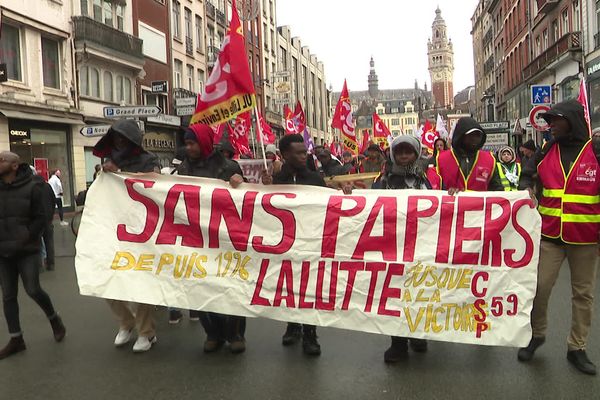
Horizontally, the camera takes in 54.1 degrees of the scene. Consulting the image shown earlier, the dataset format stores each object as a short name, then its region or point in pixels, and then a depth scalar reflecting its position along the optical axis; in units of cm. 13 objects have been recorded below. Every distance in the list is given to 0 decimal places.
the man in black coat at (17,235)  488
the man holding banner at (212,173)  493
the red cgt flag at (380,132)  2190
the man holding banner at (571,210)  421
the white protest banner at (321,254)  429
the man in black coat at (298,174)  481
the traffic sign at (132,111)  1087
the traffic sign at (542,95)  1478
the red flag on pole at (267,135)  1955
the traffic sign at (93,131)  1079
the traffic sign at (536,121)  1339
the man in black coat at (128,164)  496
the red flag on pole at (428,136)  2103
